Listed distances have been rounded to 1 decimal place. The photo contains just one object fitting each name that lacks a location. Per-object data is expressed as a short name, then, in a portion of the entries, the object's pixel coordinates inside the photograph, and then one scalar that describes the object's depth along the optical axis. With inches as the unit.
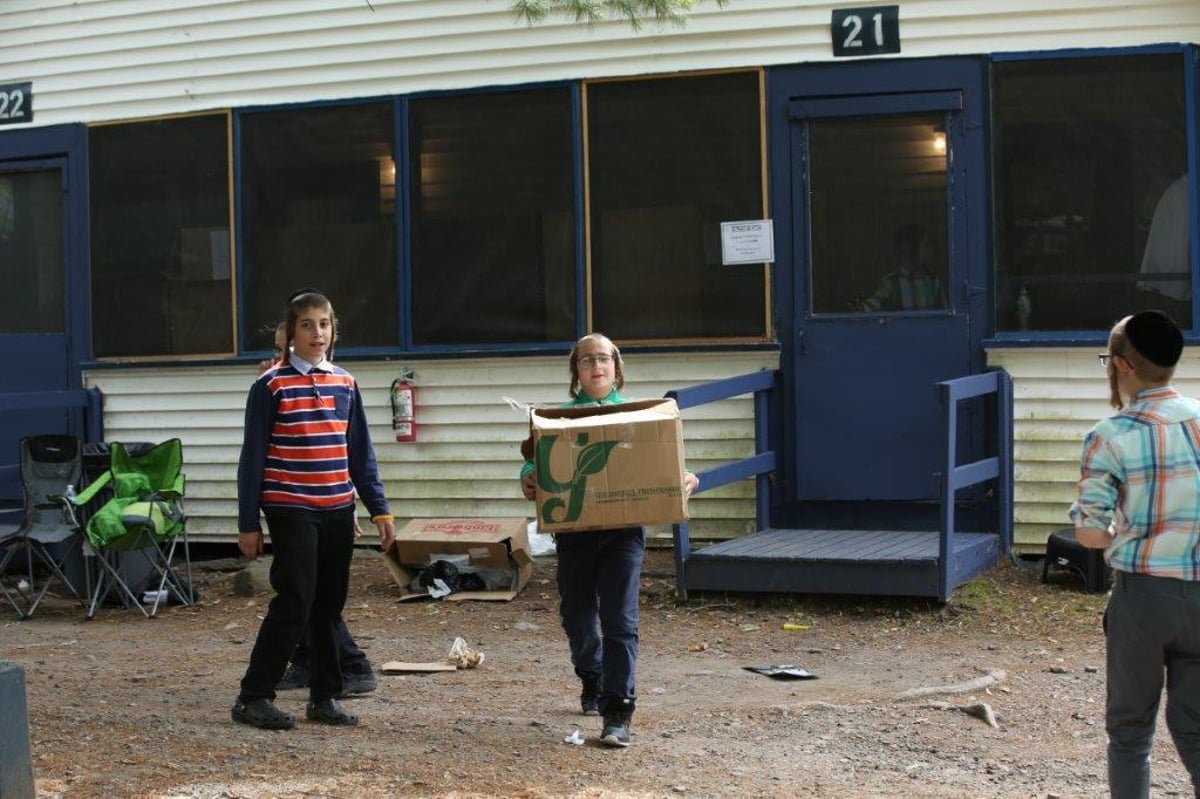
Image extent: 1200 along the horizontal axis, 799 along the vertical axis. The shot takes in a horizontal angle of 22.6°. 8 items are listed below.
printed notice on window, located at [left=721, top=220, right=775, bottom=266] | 725.2
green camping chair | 682.4
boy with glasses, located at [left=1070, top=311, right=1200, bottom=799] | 318.6
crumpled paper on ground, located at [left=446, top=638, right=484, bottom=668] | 554.6
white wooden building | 693.7
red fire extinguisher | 790.1
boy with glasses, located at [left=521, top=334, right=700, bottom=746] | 432.9
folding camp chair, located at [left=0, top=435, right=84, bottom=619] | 707.4
